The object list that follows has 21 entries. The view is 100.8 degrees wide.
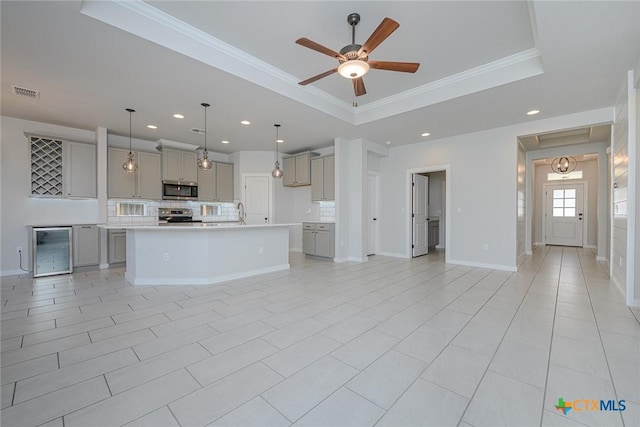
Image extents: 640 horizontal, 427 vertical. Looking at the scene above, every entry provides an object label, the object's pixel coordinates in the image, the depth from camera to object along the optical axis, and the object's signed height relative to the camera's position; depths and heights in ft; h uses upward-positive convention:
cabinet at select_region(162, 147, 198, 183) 20.16 +3.60
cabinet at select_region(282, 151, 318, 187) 22.36 +3.61
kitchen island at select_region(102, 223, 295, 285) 13.25 -2.21
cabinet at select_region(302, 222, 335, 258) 19.65 -2.16
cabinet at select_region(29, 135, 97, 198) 15.94 +2.69
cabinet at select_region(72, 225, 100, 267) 16.29 -2.14
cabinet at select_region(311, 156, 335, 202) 20.54 +2.57
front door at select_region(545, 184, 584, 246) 27.04 -0.38
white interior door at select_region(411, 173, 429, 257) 21.26 -0.28
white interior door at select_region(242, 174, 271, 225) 23.54 +0.97
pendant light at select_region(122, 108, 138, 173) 14.71 +2.58
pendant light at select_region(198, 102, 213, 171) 13.64 +2.60
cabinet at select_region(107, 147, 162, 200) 18.03 +2.44
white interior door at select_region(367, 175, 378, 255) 22.34 -0.20
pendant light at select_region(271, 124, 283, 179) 16.62 +2.39
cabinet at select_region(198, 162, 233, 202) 22.13 +2.38
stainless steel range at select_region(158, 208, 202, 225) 20.72 -0.40
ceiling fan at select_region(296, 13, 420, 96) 7.18 +4.68
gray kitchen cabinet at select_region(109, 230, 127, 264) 17.65 -2.36
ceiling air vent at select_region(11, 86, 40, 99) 11.80 +5.47
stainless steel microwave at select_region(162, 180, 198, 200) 20.27 +1.64
